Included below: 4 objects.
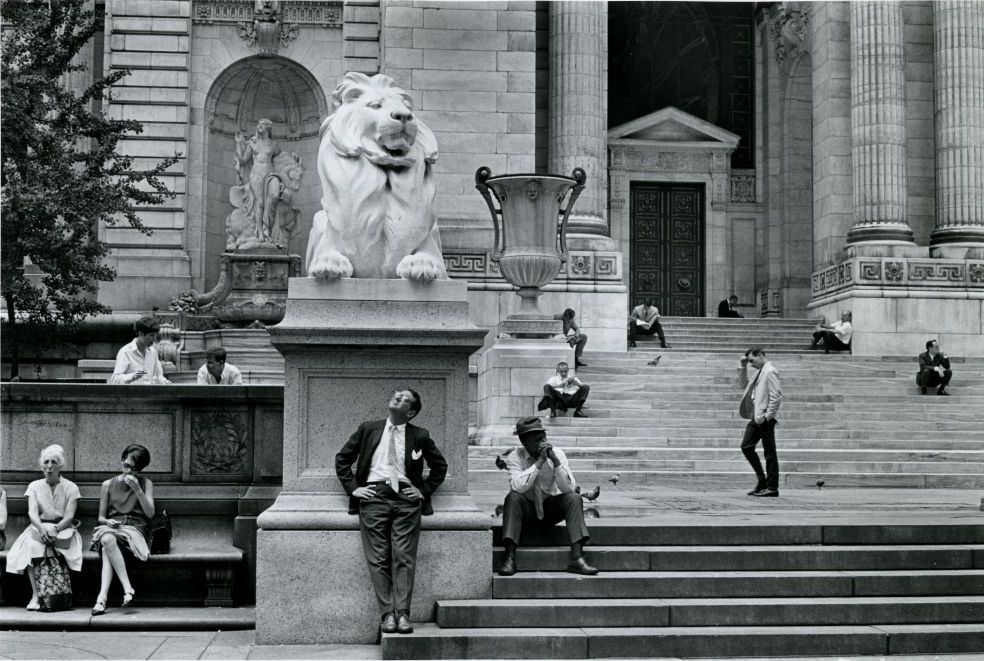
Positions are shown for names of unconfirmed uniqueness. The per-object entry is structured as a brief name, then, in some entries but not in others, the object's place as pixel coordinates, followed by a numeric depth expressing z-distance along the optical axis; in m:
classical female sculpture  30.53
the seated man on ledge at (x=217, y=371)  15.00
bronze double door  34.50
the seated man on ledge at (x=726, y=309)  33.22
